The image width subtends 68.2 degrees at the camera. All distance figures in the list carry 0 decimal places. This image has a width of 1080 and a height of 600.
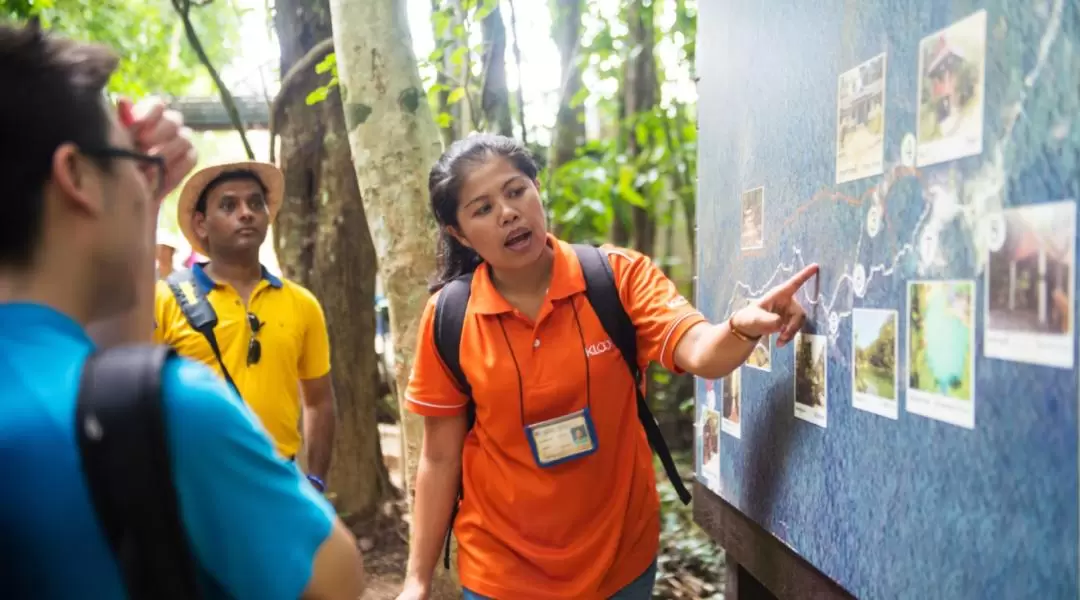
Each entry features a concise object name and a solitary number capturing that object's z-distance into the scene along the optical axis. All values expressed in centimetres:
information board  95
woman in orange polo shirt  185
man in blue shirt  78
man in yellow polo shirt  273
